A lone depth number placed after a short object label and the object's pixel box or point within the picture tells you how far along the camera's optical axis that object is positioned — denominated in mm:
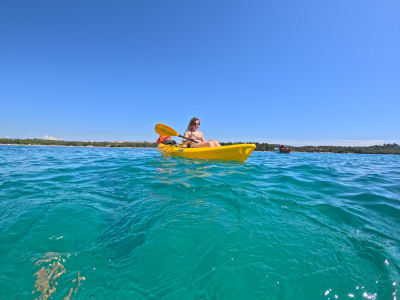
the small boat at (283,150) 33488
